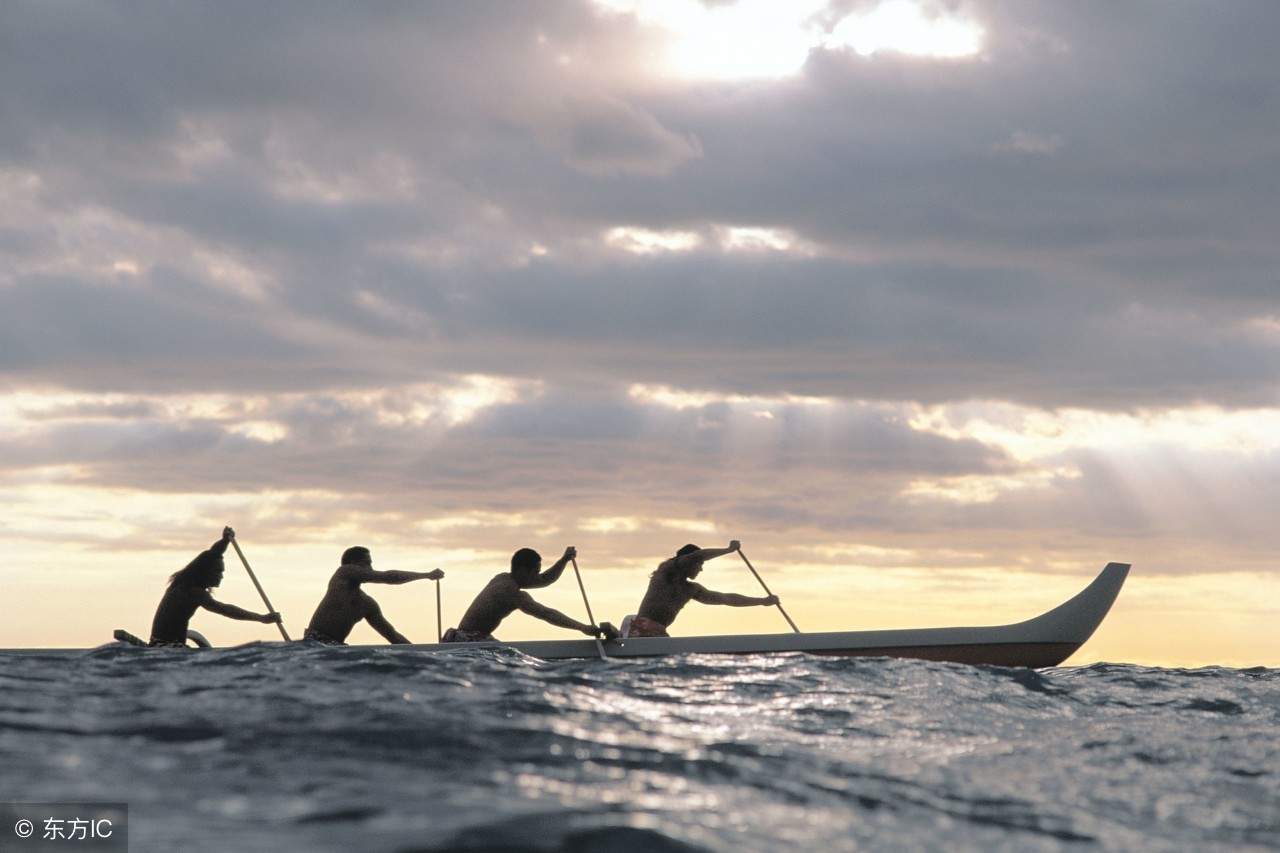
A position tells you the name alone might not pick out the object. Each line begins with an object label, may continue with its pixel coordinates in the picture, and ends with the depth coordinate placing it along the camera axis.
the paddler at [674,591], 14.92
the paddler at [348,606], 13.32
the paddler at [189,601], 12.83
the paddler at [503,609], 13.48
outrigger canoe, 13.48
